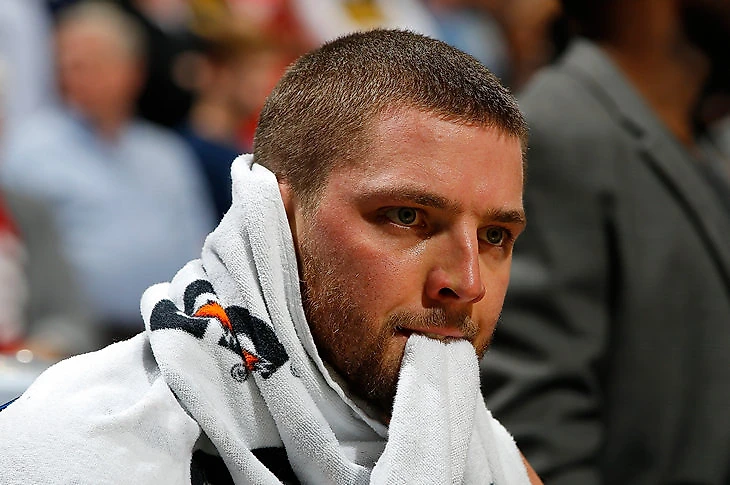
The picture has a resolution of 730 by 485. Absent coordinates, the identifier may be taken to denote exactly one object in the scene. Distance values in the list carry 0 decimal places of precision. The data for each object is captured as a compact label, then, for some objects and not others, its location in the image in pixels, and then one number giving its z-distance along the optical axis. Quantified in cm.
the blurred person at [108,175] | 860
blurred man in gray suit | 491
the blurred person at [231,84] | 1088
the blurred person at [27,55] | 945
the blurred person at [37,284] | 718
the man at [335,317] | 288
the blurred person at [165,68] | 1056
